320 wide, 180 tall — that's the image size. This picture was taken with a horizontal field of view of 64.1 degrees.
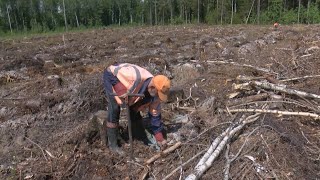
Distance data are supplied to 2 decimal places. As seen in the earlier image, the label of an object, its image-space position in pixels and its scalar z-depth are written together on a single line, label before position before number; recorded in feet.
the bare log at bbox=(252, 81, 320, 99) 13.08
